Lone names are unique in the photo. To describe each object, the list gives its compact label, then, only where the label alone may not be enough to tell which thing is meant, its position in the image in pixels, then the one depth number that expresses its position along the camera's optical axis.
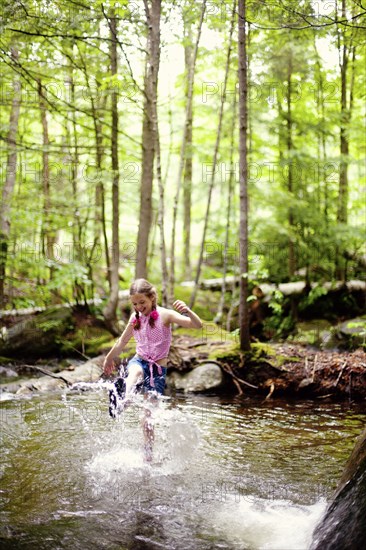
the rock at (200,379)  8.48
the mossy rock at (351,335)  10.23
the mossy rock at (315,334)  10.89
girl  5.28
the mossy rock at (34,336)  11.52
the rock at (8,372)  10.12
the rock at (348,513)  2.92
